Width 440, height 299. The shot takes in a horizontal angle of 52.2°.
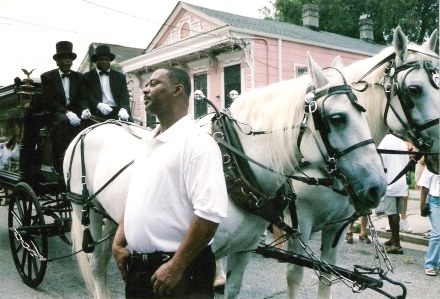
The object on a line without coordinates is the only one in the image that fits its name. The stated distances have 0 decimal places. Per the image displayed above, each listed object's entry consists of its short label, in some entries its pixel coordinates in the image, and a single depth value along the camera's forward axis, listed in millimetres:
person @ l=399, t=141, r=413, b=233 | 7818
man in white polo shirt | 1872
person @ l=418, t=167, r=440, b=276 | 5504
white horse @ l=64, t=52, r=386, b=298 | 2641
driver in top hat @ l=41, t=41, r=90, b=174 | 4992
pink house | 16047
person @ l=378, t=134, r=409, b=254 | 6621
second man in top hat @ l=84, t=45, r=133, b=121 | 5254
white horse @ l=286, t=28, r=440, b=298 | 3482
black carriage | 4902
